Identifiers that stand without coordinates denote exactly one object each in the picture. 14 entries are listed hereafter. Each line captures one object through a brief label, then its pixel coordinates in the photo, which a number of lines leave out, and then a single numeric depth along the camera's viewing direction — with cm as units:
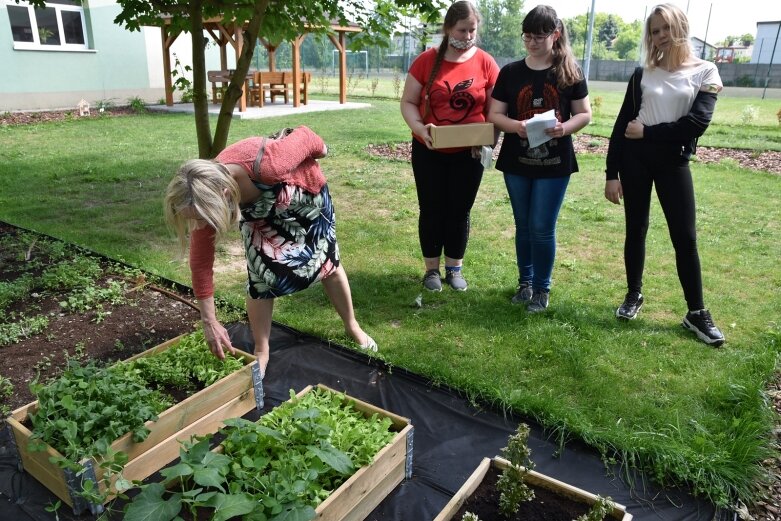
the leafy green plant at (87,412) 184
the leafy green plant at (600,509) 152
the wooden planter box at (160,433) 191
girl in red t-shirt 320
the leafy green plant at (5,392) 246
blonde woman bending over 194
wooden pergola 1314
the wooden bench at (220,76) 1318
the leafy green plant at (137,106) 1391
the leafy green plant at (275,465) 156
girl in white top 274
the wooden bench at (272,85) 1430
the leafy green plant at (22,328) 298
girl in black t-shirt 296
